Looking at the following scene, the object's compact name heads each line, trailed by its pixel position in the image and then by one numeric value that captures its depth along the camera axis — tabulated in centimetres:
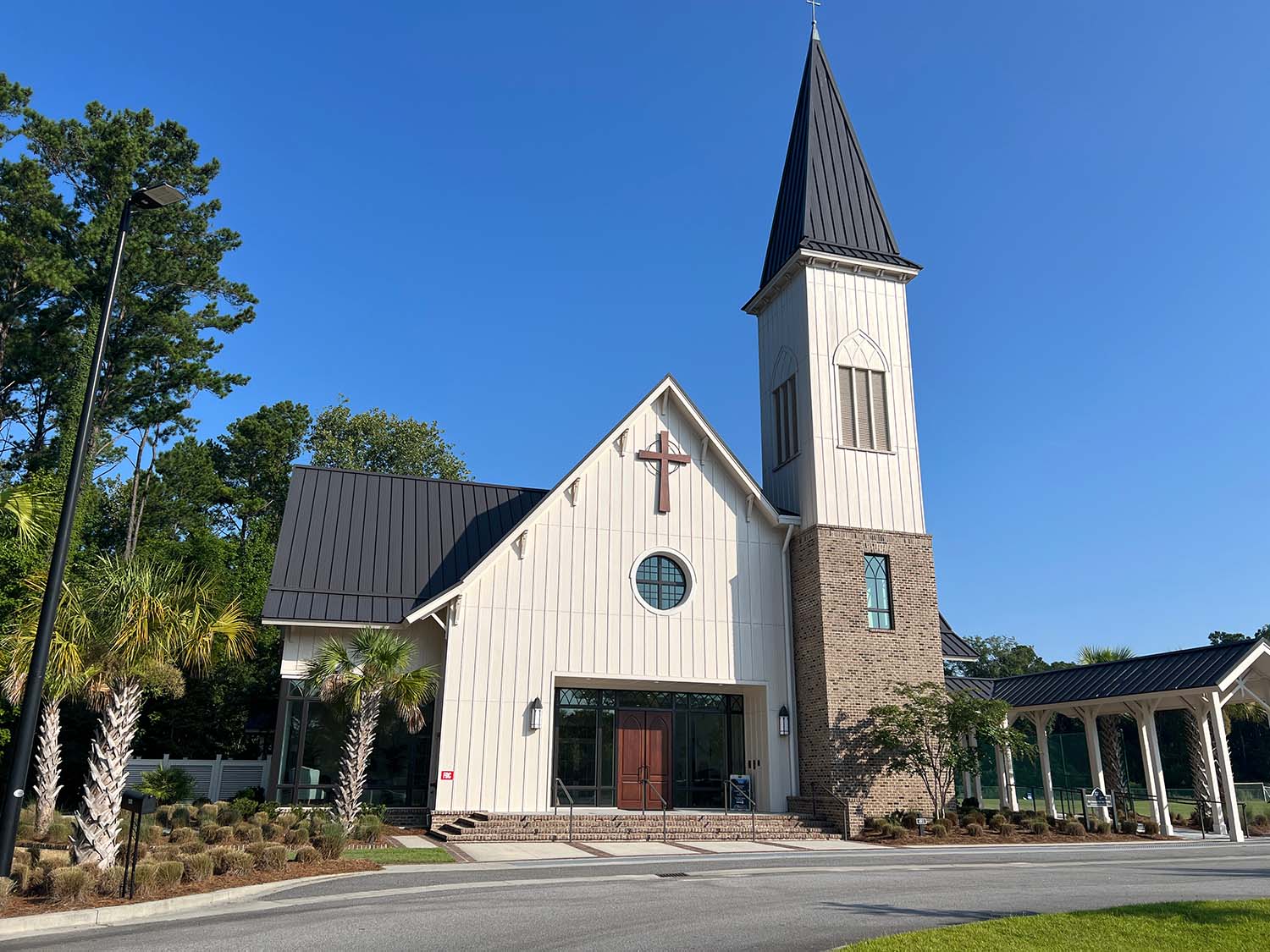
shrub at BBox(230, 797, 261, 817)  1708
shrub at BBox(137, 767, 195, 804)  1939
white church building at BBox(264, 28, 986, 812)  2019
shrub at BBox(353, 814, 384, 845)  1575
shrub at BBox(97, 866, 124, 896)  1021
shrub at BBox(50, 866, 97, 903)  973
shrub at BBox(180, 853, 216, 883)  1098
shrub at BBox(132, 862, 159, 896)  1023
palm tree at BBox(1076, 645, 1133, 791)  2560
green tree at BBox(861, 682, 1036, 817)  1970
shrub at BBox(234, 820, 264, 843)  1377
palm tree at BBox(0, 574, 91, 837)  1248
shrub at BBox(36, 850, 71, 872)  1028
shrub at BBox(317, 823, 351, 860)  1316
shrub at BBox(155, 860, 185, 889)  1048
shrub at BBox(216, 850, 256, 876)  1156
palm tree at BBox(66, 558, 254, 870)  1121
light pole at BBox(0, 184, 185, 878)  987
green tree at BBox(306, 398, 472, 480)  4809
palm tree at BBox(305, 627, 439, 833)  1742
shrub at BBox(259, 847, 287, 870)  1196
